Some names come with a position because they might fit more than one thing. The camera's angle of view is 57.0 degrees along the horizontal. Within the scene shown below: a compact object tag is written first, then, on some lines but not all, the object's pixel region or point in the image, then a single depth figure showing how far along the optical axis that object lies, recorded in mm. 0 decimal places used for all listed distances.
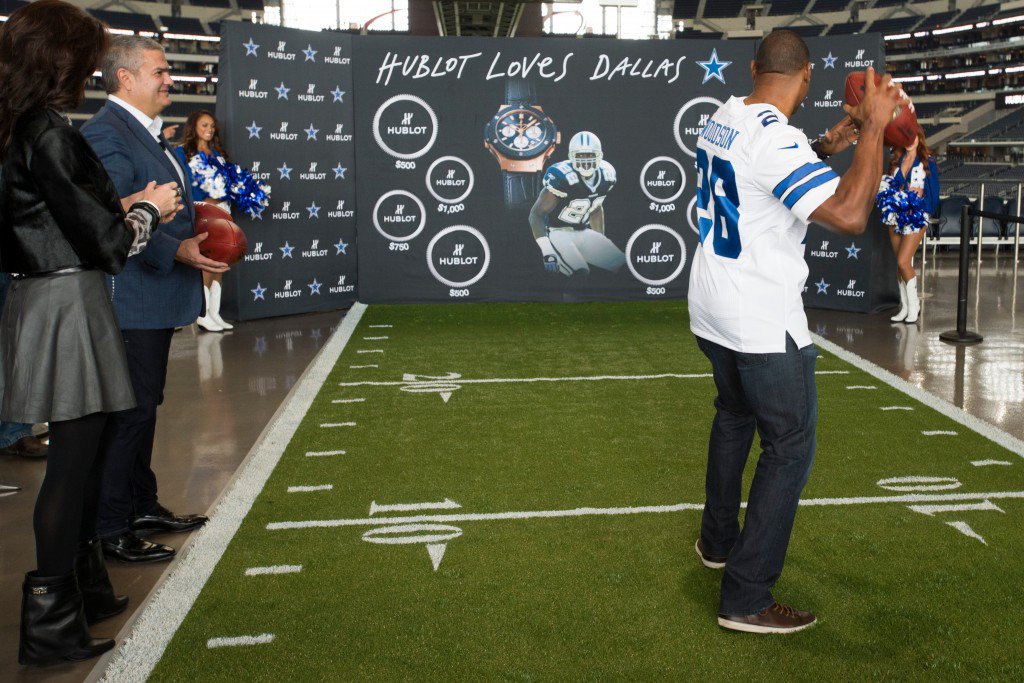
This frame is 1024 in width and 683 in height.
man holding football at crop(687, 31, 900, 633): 2580
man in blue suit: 3152
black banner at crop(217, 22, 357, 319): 8403
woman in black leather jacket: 2420
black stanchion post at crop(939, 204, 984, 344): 7277
